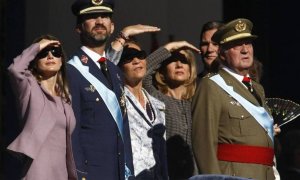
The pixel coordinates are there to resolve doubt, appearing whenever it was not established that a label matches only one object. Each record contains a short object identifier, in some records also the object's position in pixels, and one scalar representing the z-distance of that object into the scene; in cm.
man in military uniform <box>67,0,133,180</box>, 1742
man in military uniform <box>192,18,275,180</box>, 1774
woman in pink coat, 1680
